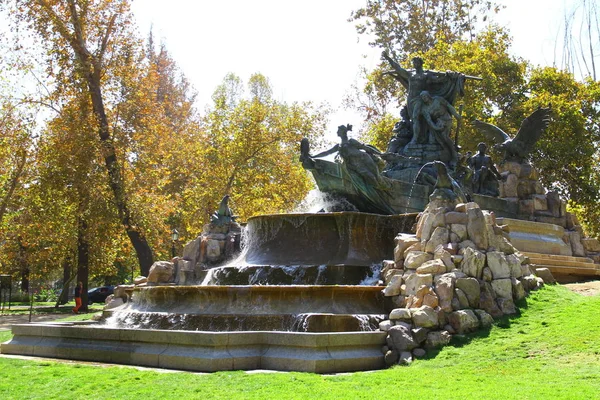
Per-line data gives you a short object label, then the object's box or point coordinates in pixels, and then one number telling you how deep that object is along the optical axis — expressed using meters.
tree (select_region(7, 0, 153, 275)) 25.84
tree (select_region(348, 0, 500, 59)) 38.53
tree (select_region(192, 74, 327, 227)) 32.88
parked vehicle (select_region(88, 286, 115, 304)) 42.67
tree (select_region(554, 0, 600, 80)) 34.75
